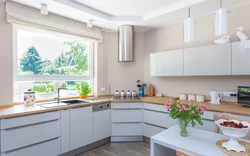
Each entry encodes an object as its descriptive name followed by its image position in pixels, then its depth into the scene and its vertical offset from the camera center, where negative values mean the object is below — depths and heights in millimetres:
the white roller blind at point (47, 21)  2316 +990
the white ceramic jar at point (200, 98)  2703 -362
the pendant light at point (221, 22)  1266 +460
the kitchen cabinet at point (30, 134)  1842 -736
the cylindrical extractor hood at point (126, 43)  3352 +768
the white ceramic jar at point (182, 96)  2951 -369
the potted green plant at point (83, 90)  3215 -257
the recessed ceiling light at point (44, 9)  2334 +1046
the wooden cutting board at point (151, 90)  3542 -299
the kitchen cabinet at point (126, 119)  3037 -823
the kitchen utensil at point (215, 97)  2506 -322
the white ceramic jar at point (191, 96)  2822 -345
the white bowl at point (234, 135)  1112 -429
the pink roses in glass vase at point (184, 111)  1393 -313
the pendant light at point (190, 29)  1458 +461
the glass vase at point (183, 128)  1473 -486
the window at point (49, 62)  2596 +313
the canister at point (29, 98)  2424 -323
